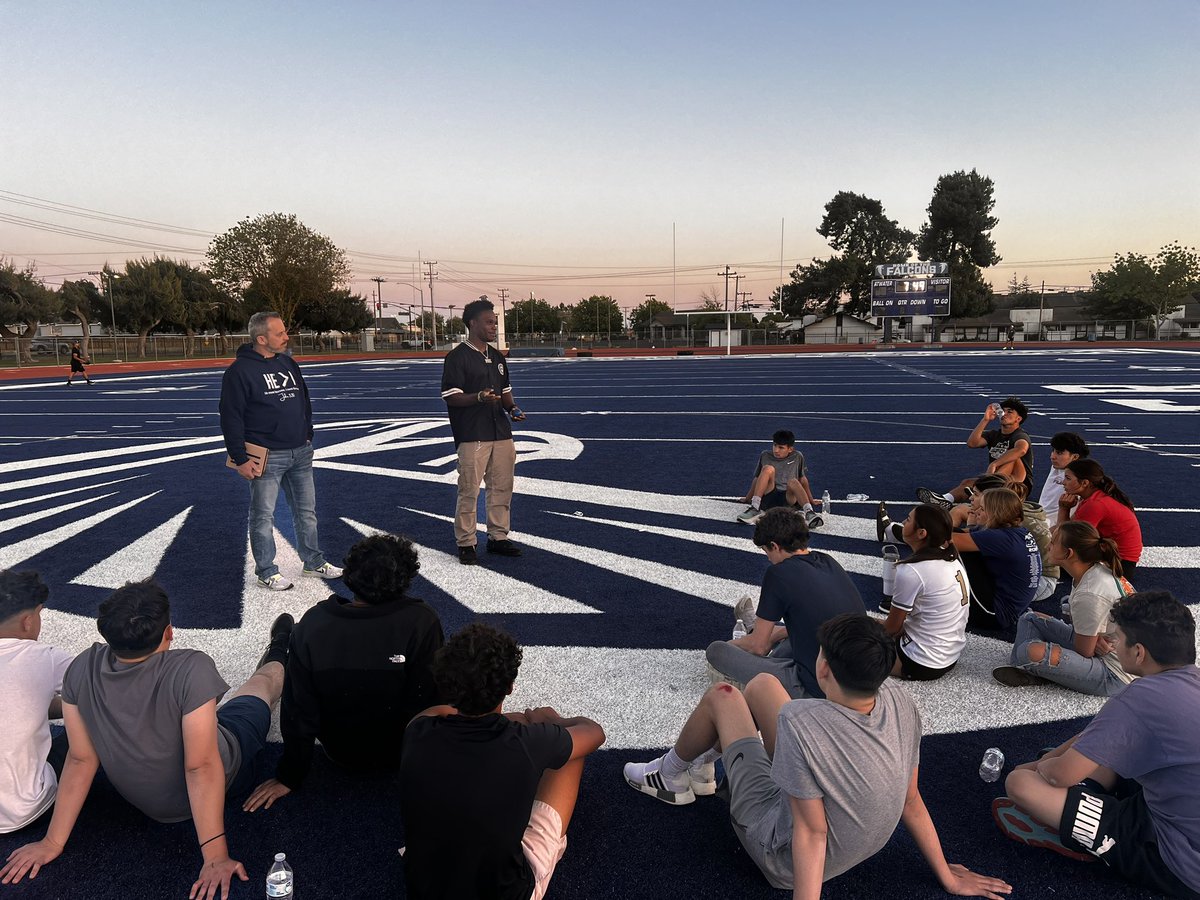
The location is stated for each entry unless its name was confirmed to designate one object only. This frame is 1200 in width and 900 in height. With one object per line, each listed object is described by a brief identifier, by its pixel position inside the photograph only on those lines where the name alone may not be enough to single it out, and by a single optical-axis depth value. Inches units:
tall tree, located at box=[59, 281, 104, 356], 2441.9
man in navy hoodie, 217.2
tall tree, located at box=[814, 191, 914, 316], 3129.9
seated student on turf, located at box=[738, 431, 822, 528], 304.3
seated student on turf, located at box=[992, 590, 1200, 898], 98.0
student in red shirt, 205.2
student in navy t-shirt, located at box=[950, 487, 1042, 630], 185.6
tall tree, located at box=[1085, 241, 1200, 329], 2719.0
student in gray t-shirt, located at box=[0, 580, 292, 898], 106.3
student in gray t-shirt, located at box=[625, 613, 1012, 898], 90.4
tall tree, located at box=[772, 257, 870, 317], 3078.2
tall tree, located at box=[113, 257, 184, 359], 2474.2
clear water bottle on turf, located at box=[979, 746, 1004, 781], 129.7
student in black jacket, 120.8
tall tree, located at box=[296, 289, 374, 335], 2898.6
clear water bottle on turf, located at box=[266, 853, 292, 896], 99.7
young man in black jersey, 245.9
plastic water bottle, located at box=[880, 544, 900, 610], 202.2
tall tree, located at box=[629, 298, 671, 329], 5196.9
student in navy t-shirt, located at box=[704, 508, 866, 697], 140.1
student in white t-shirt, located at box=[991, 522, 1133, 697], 154.0
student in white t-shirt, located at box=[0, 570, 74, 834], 114.0
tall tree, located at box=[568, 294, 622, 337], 5118.1
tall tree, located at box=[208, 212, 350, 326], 2436.0
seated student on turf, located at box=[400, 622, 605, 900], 89.6
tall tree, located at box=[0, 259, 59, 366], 2017.7
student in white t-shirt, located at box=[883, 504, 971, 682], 158.9
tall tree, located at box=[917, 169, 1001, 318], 2942.9
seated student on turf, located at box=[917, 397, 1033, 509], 301.0
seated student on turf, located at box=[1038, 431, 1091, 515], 239.3
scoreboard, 2223.2
